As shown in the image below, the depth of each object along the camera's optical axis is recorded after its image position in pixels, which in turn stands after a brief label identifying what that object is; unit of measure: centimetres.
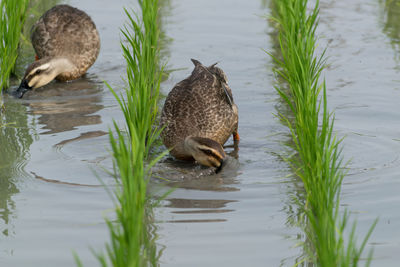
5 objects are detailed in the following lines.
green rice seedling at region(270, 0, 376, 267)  739
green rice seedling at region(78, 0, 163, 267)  704
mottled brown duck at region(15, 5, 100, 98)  1773
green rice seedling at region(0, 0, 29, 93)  1397
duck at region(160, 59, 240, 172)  1233
